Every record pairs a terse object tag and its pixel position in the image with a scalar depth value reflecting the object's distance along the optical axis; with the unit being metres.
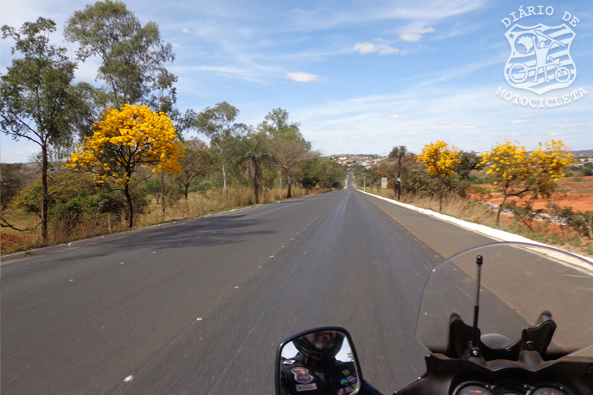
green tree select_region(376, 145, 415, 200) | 40.22
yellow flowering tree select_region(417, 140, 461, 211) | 23.48
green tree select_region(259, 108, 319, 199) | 49.28
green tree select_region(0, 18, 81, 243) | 11.91
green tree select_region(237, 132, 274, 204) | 37.12
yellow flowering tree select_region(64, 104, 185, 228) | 15.15
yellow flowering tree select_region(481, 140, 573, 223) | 13.40
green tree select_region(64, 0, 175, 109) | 20.75
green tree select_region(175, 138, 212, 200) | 36.88
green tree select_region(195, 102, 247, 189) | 41.25
